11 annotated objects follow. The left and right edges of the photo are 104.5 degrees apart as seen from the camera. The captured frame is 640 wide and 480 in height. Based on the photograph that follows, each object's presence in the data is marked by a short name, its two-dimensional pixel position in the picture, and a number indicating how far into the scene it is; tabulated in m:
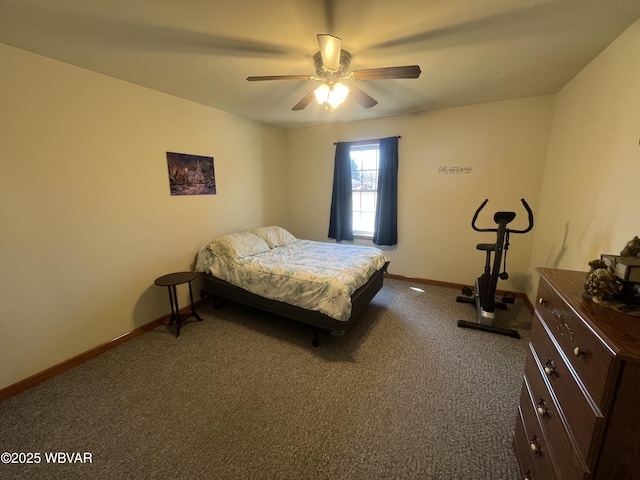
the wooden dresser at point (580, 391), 0.68
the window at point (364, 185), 4.03
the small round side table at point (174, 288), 2.54
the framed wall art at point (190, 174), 2.81
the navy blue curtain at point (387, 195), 3.68
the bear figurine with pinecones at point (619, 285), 0.89
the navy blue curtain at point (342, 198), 4.04
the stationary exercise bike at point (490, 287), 2.48
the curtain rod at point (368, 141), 3.80
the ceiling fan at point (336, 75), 1.59
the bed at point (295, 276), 2.25
